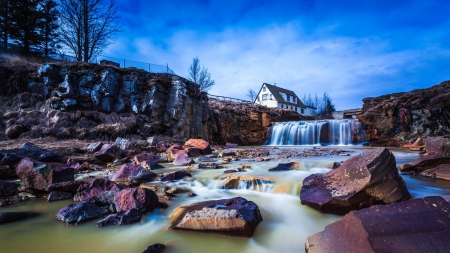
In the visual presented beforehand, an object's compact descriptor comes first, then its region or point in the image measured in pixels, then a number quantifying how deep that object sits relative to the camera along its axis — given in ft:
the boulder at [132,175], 16.69
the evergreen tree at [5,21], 62.90
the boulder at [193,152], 33.99
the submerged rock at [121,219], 9.52
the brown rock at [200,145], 37.27
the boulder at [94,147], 31.47
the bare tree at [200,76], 133.49
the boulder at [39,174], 14.14
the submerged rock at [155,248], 7.22
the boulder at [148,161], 23.18
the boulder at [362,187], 10.02
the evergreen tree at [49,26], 69.67
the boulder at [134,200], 10.66
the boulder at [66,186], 13.41
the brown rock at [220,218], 8.32
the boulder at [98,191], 11.58
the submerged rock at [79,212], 9.88
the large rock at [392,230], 5.63
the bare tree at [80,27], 72.74
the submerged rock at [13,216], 9.89
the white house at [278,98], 151.24
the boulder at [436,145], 21.65
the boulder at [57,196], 13.01
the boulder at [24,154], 20.55
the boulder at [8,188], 13.57
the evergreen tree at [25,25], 64.39
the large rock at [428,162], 17.37
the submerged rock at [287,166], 19.52
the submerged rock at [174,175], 17.60
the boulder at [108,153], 27.86
